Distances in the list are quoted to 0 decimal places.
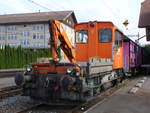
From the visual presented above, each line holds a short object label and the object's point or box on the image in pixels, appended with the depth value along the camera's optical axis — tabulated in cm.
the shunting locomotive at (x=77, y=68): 778
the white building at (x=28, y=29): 6012
